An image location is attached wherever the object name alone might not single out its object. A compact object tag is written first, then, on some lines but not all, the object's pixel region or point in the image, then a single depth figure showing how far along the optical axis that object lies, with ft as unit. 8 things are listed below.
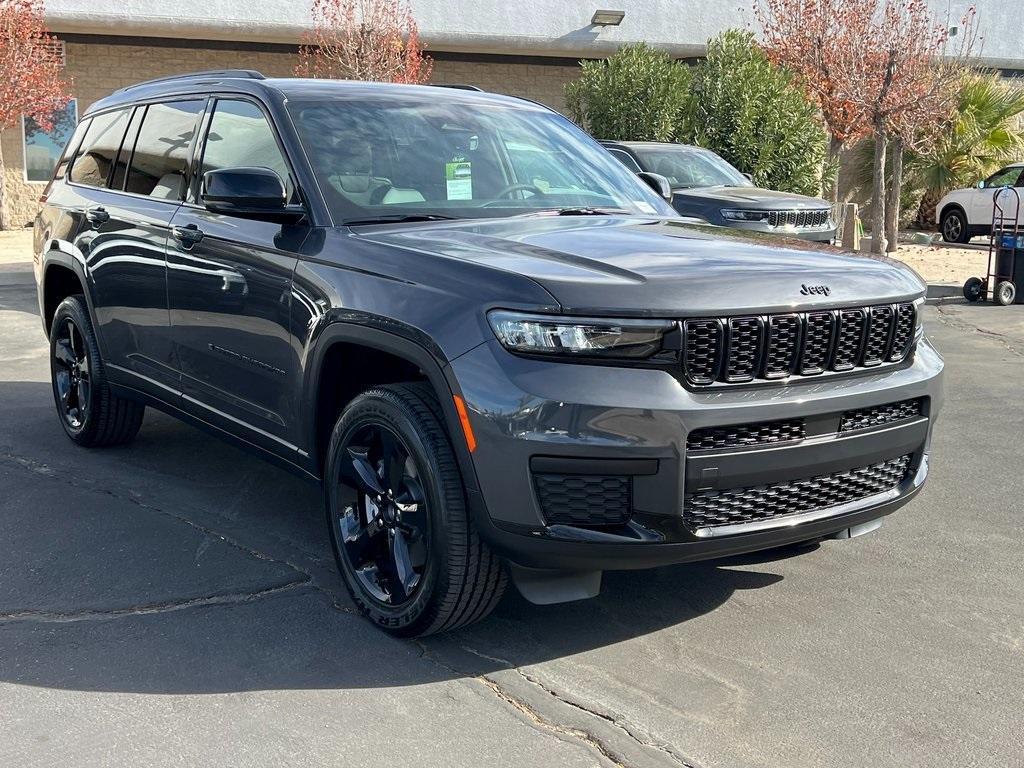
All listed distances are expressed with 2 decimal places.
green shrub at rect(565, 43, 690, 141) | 67.26
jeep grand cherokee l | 10.92
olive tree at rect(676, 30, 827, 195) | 67.10
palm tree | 76.95
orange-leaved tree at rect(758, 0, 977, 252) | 59.36
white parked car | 68.59
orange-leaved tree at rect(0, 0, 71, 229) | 66.44
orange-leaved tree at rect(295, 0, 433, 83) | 71.97
